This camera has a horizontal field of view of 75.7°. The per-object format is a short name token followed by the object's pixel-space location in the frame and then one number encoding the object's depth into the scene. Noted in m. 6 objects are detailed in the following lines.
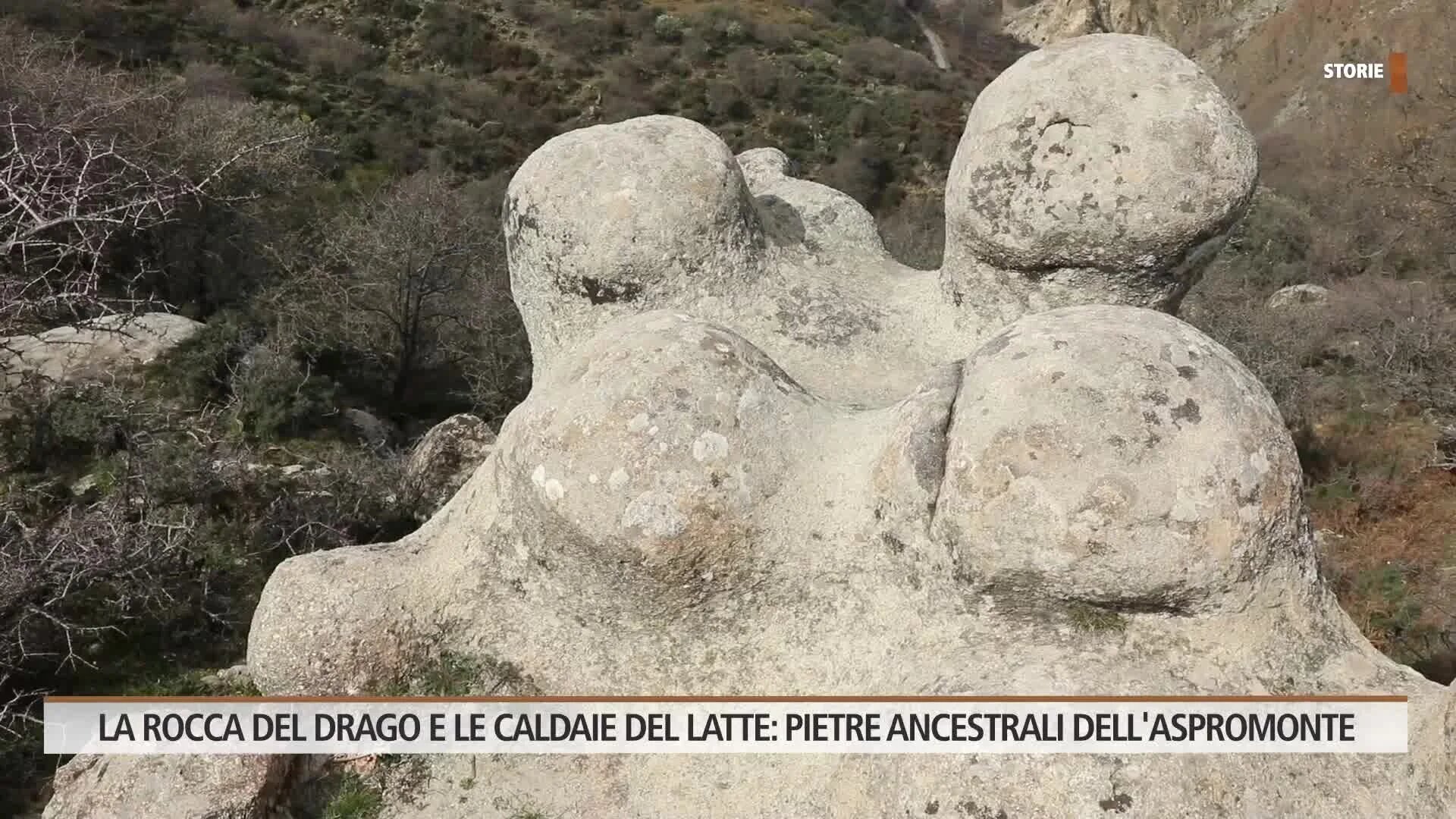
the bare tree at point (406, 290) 9.65
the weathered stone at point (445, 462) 6.07
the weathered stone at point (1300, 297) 11.37
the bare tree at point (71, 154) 3.44
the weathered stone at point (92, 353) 7.38
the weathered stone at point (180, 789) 2.89
